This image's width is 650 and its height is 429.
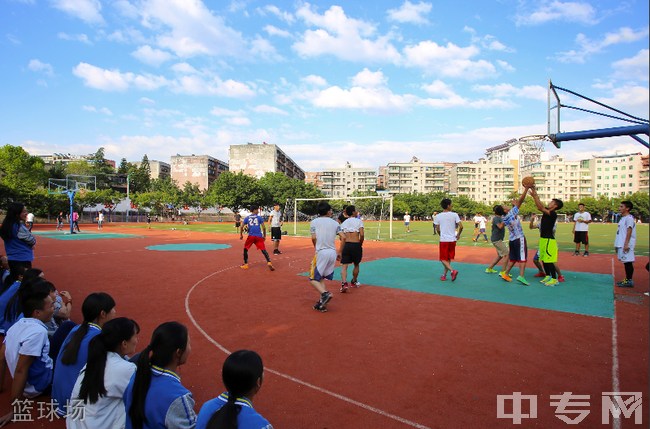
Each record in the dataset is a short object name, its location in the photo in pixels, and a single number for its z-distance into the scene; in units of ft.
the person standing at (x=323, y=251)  22.96
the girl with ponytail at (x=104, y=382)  8.78
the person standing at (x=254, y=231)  38.70
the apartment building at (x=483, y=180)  424.87
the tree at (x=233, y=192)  209.36
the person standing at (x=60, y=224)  110.83
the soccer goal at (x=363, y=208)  228.43
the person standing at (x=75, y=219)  100.39
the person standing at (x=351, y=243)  29.09
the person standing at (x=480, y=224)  76.66
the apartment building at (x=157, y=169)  396.57
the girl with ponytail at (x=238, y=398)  6.54
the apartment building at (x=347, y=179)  474.49
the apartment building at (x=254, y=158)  299.17
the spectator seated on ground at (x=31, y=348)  11.64
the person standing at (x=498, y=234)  33.94
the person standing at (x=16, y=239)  20.89
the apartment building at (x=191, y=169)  326.24
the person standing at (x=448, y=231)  31.27
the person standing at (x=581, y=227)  49.78
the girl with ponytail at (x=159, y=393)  8.06
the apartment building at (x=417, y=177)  444.96
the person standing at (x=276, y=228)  51.83
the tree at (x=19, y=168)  156.78
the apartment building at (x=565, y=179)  411.75
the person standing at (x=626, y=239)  29.27
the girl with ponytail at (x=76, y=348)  10.41
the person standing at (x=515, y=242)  31.14
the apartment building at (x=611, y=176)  359.46
